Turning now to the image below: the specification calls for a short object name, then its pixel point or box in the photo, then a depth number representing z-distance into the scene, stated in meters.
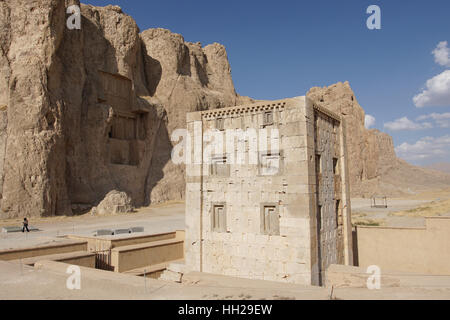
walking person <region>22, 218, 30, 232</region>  23.97
